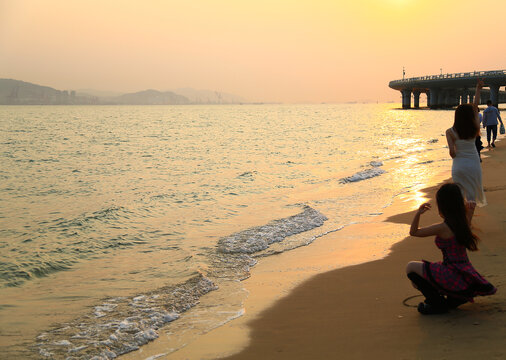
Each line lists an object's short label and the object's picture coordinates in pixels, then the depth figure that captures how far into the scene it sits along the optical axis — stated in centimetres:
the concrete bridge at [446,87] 11000
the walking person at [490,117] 1914
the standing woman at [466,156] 635
